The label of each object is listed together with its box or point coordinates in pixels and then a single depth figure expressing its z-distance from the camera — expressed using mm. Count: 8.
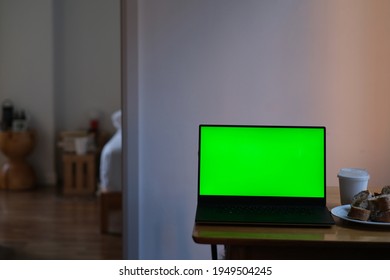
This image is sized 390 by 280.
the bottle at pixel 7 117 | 6211
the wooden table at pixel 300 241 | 1789
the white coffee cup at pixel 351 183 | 2146
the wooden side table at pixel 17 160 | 6113
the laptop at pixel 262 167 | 2184
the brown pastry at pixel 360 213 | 1917
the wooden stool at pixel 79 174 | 6043
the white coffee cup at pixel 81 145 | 6012
